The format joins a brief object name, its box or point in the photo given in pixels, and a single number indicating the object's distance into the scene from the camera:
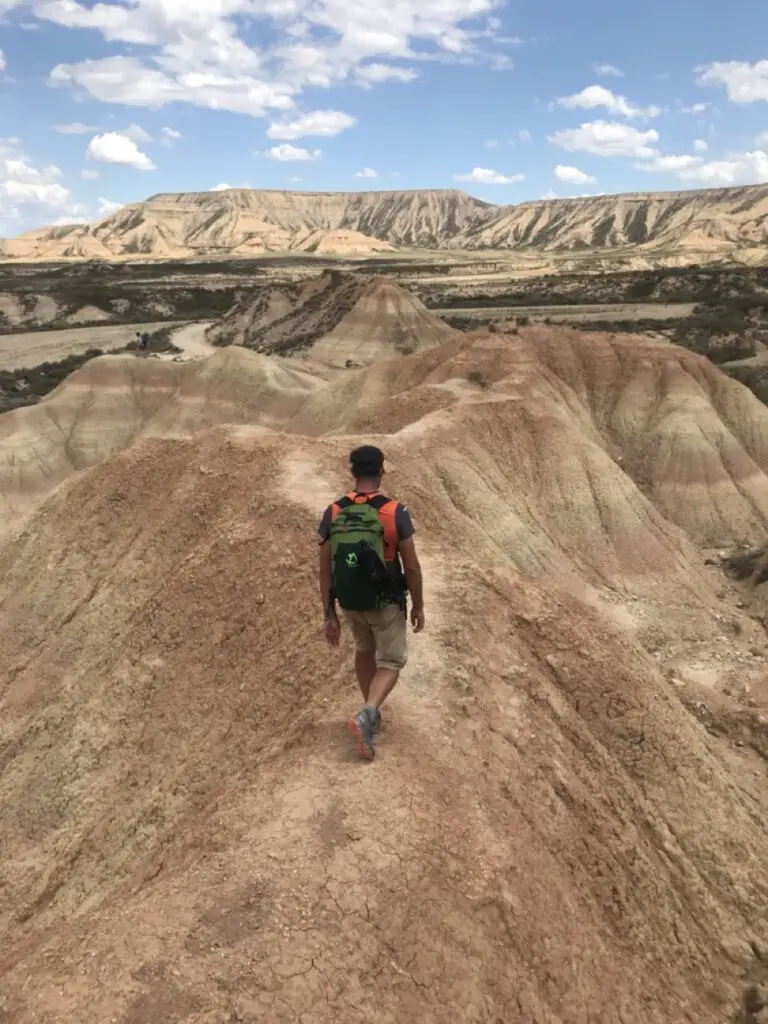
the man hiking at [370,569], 5.77
